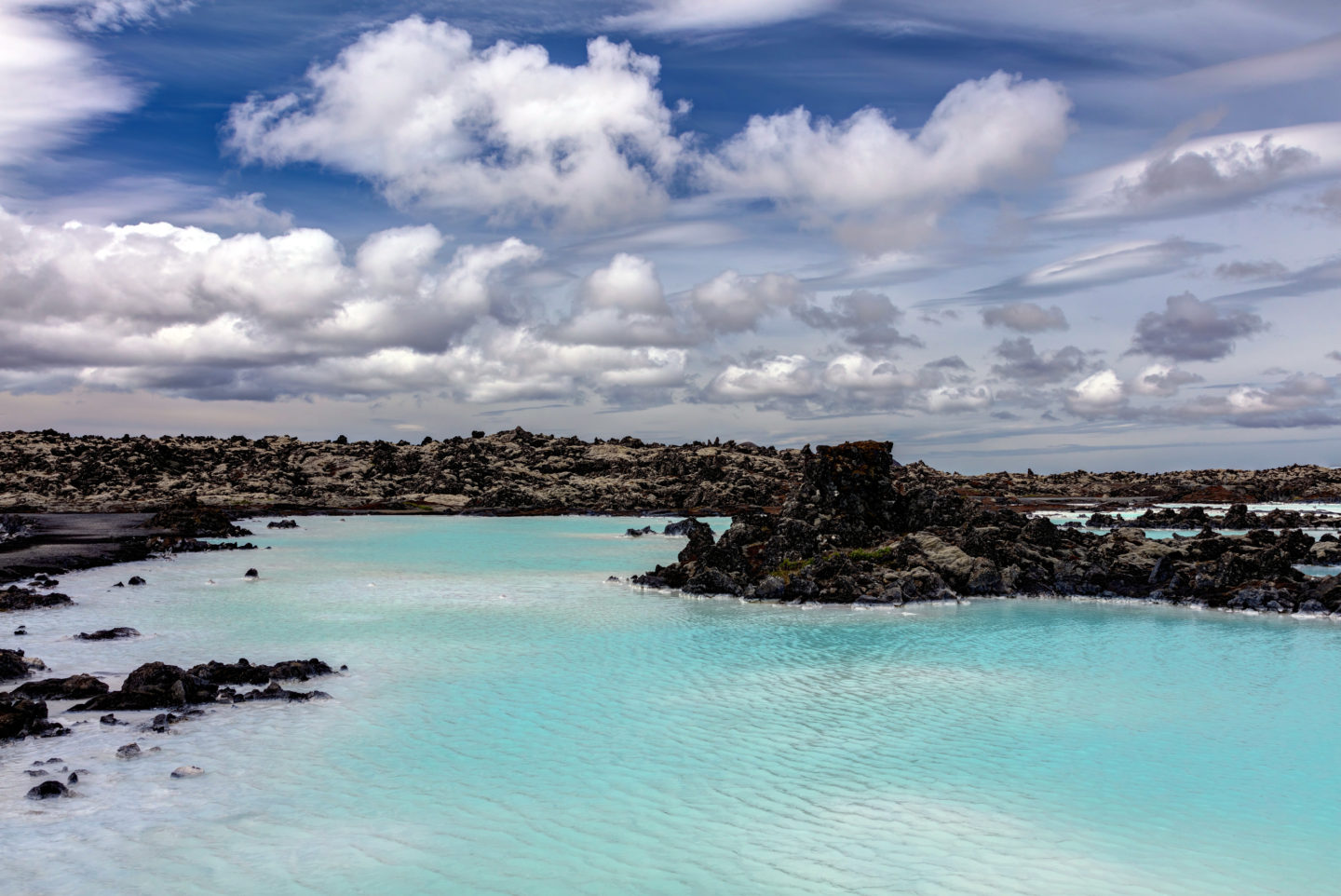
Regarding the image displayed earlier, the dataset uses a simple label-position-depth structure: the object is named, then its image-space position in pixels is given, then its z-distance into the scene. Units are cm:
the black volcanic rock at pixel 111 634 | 2723
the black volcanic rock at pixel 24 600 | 3294
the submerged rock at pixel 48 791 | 1416
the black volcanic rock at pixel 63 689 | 1991
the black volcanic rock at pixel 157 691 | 1934
